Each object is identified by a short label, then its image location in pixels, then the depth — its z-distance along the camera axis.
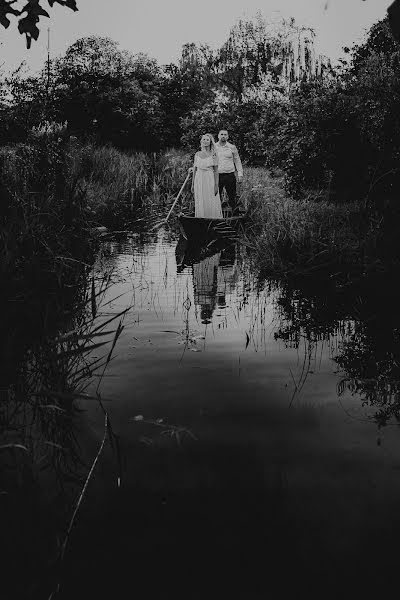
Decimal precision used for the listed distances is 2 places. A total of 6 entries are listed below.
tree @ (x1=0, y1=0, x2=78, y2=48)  3.79
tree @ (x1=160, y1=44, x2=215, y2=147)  32.84
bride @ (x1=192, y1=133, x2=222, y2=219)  13.09
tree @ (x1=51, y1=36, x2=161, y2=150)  31.17
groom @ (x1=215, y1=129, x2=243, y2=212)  13.87
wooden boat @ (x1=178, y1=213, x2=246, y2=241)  11.48
